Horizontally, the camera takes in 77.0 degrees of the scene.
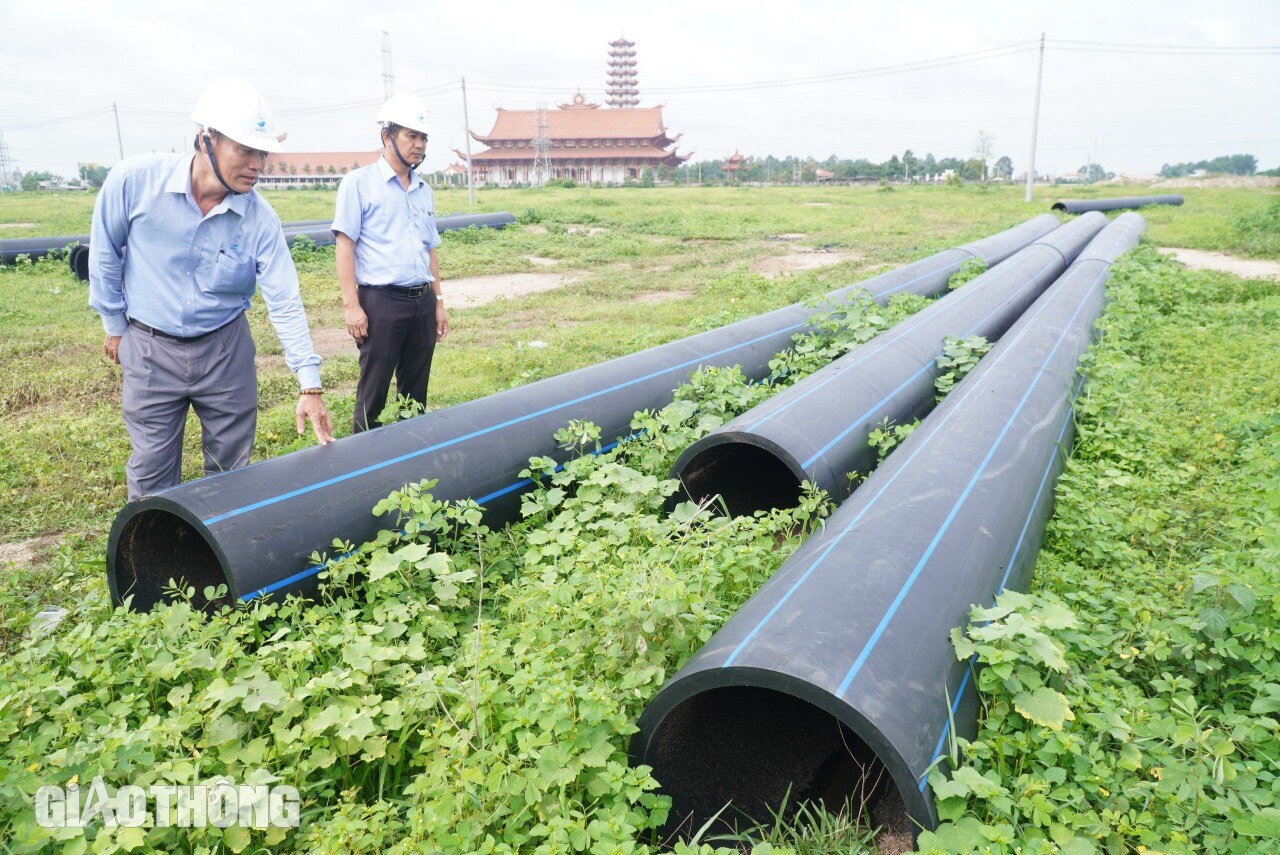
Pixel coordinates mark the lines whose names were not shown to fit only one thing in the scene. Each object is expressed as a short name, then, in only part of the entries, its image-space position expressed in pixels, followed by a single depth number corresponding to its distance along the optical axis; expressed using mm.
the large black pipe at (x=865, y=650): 1743
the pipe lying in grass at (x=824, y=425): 3150
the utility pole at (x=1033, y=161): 26933
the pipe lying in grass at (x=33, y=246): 11234
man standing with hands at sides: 3645
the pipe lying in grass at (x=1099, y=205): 19750
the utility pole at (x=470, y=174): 24634
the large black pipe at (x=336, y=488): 2502
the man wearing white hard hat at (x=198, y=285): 2758
